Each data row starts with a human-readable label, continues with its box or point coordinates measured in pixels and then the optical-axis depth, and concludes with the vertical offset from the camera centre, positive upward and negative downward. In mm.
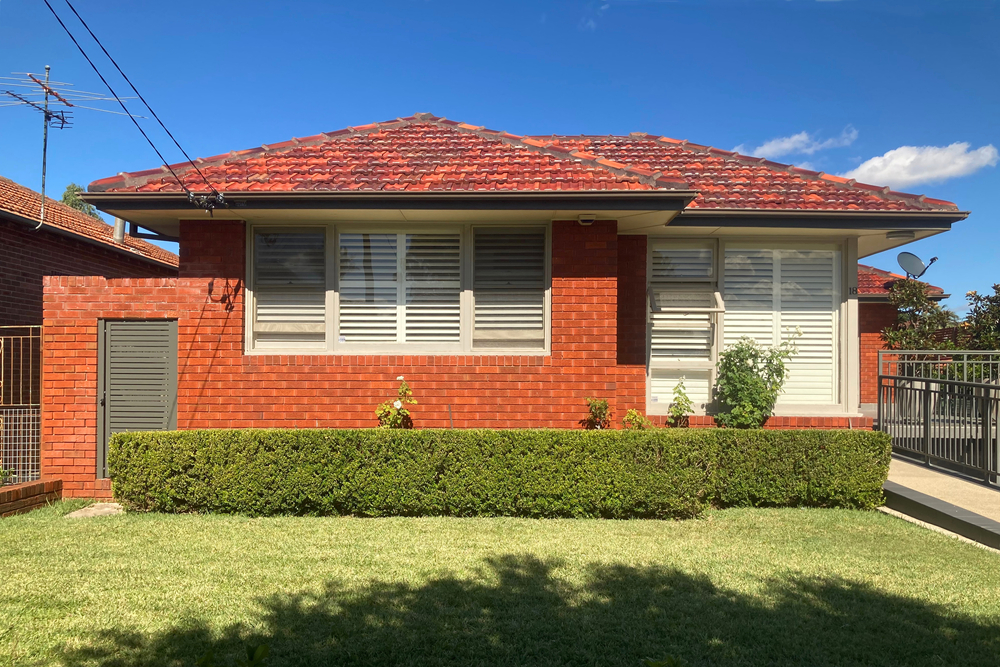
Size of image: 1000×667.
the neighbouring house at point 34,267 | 7363 +1493
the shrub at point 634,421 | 7301 -956
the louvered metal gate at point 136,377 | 7344 -507
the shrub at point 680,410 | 8094 -905
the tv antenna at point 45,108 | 11031 +4481
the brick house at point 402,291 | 7227 +587
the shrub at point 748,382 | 7945 -524
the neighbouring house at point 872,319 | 14922 +647
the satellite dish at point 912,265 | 13328 +1736
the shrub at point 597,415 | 7246 -894
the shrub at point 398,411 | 7223 -864
